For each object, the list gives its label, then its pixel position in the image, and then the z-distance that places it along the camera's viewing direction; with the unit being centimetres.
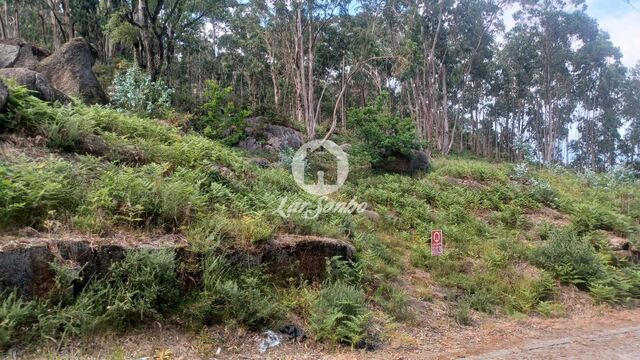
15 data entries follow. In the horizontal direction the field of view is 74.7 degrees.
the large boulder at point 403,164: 1582
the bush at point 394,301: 623
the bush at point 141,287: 434
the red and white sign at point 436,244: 816
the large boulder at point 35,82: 848
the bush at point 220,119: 1542
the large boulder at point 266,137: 1789
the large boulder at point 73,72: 1313
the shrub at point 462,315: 647
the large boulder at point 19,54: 1444
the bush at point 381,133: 1538
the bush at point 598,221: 1136
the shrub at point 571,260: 834
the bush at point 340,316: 504
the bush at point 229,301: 486
